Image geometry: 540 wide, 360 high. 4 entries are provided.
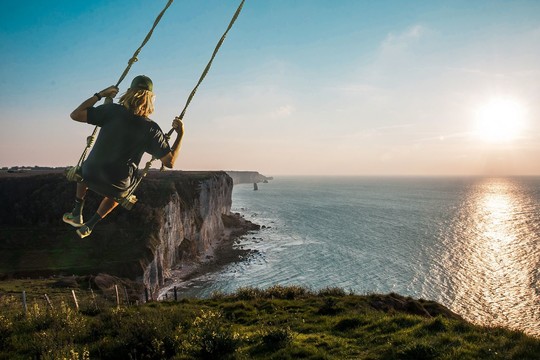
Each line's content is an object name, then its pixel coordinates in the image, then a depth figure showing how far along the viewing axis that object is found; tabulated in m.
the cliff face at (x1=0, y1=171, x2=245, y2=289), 39.44
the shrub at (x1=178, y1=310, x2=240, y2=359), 9.25
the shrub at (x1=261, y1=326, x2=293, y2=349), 10.64
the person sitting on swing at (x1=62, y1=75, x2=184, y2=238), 4.21
